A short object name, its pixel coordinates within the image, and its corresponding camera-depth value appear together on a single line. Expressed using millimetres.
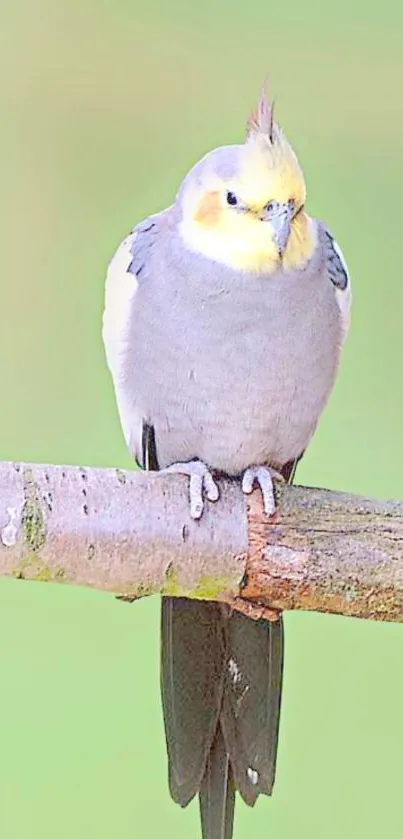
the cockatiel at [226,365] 3549
